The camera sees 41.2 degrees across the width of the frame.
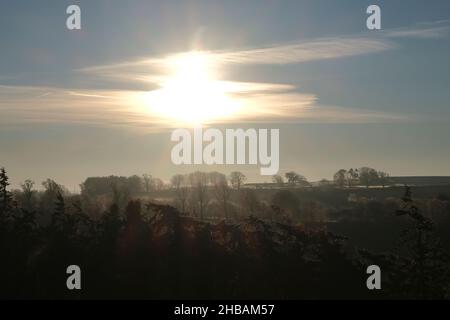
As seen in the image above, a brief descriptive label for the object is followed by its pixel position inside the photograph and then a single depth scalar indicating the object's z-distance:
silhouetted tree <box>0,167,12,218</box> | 48.81
